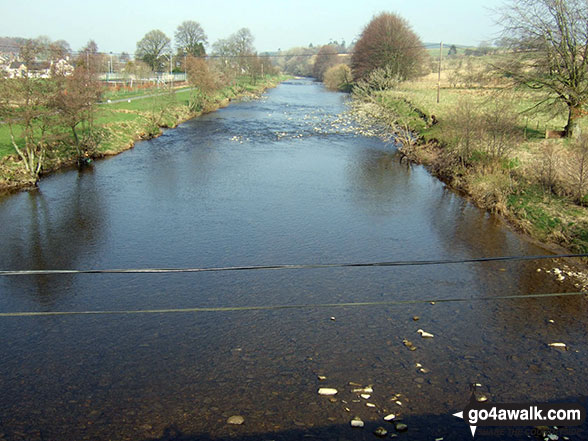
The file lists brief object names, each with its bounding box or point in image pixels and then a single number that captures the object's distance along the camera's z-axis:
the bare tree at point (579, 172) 18.03
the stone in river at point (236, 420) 8.42
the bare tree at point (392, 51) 62.38
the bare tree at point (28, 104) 21.98
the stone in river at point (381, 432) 8.07
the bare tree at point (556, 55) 24.70
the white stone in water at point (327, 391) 9.16
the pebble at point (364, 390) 9.20
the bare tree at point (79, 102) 25.86
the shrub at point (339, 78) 87.99
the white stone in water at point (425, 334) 11.18
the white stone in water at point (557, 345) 10.82
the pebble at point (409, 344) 10.70
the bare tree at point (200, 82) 54.06
